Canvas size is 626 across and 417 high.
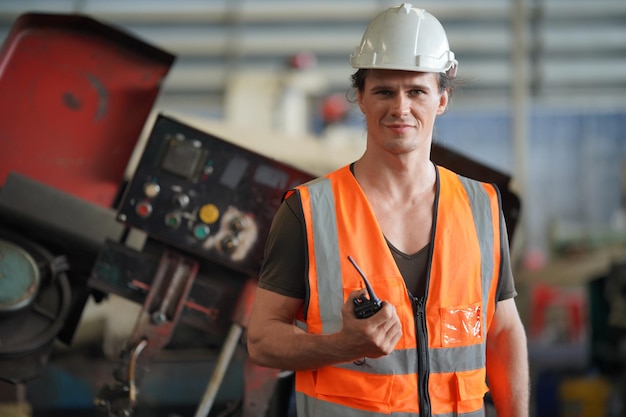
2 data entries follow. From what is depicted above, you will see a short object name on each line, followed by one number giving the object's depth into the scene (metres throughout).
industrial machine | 4.72
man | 3.74
